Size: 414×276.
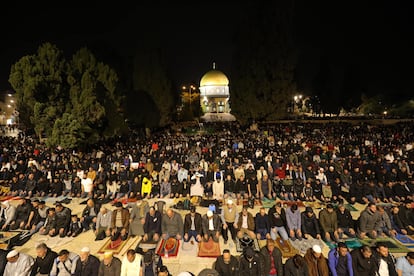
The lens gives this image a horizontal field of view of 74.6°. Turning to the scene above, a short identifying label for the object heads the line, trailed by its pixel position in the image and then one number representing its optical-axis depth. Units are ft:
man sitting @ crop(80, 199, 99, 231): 27.71
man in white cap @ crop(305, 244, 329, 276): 18.30
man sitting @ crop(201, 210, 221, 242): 24.29
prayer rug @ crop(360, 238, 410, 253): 22.76
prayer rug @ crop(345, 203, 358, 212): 31.70
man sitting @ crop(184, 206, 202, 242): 24.57
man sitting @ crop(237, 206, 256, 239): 24.80
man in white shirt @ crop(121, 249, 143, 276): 18.15
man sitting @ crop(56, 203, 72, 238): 26.31
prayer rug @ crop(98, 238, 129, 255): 23.67
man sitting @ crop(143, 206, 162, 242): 24.79
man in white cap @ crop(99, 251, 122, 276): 18.22
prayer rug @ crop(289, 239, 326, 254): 23.17
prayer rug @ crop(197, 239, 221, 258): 22.70
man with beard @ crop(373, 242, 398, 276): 17.90
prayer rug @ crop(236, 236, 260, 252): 22.94
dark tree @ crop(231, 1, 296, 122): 92.29
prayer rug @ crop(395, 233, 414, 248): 23.60
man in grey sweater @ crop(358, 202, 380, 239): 24.45
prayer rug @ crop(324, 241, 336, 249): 23.49
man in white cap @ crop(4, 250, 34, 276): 18.61
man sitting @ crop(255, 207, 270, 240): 24.89
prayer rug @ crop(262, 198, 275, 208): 33.30
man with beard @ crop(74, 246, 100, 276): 18.60
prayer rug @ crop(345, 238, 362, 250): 23.42
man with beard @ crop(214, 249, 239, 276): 18.40
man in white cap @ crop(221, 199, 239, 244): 25.88
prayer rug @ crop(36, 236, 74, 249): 24.81
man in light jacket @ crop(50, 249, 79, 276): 18.60
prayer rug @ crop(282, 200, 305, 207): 32.82
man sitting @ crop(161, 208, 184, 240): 25.08
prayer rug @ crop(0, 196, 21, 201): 36.20
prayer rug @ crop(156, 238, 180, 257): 23.01
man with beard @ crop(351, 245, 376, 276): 18.02
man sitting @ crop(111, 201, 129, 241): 25.49
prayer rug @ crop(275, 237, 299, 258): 22.04
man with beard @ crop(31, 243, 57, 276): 19.39
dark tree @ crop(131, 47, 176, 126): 99.04
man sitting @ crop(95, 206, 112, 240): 25.91
